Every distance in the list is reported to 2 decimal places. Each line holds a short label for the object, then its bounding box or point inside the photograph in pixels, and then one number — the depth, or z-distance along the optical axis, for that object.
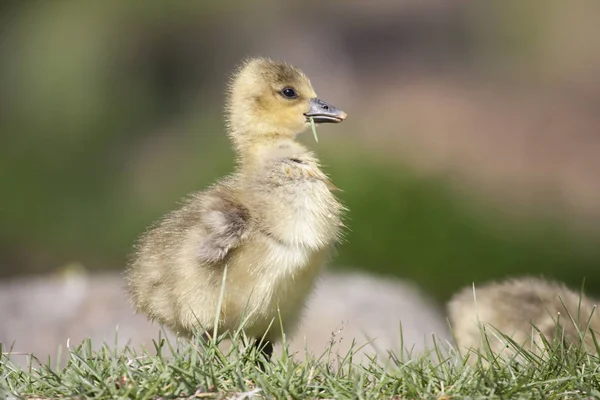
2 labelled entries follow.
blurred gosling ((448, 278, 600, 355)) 7.31
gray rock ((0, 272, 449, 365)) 9.55
